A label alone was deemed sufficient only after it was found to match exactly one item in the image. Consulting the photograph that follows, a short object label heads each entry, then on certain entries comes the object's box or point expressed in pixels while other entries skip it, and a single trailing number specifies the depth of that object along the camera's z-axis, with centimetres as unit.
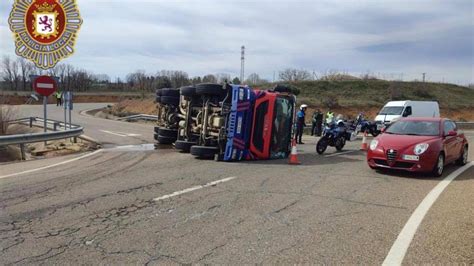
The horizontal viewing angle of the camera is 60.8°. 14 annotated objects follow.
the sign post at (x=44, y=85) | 1369
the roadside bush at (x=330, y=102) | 4281
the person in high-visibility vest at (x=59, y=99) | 4866
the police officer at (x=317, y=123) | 2314
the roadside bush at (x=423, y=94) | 5435
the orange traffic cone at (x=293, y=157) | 1088
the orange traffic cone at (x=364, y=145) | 1502
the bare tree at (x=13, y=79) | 9624
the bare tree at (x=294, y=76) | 6025
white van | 2638
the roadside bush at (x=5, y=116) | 1953
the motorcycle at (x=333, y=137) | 1344
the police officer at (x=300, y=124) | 1791
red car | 884
